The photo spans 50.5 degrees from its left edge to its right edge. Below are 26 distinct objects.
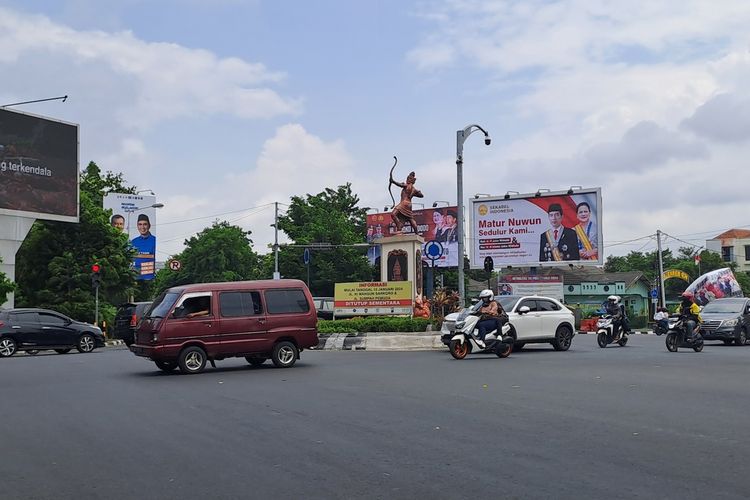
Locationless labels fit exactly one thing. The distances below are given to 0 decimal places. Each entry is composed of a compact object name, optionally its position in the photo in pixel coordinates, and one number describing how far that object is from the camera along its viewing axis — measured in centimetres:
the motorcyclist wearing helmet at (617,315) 2536
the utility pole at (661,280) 5647
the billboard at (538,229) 5544
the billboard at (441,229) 6956
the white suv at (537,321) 2209
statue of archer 3266
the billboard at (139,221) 6042
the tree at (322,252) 7188
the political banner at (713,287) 4709
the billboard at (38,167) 3838
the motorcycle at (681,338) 2248
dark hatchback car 2523
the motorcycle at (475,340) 1955
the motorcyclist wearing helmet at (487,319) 1969
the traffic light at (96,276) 3565
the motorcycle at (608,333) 2503
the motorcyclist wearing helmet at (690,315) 2248
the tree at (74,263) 4191
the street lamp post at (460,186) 2660
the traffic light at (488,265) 2881
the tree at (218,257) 7562
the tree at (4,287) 3212
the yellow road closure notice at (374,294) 2898
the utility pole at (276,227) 6169
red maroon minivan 1655
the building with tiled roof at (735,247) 10581
